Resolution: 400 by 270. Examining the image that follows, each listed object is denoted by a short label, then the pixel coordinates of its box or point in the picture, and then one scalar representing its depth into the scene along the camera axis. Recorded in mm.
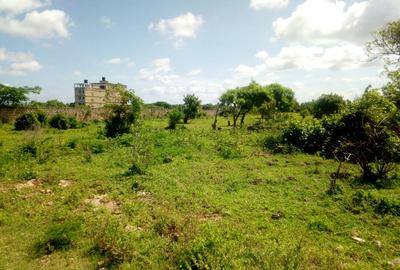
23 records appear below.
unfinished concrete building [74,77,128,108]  76000
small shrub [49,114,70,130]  24359
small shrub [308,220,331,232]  5492
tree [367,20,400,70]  18453
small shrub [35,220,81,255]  4910
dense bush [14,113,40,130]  23156
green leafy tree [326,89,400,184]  8625
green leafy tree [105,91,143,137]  18203
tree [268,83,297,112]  34781
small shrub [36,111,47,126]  24547
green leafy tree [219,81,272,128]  25594
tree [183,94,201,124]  31047
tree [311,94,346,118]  24577
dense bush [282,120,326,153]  13312
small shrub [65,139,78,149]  13759
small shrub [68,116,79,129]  24998
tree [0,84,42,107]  28230
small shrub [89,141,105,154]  13141
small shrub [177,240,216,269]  3998
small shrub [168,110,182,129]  23547
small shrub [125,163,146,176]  9320
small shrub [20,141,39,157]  12067
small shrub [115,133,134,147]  14719
